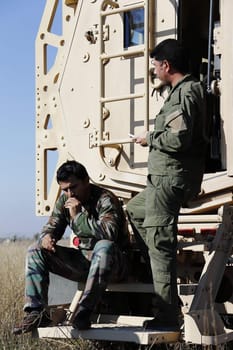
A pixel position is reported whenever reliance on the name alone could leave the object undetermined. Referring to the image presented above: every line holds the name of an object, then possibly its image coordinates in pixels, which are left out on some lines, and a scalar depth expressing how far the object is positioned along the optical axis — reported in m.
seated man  5.30
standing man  5.06
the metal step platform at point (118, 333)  4.88
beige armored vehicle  5.25
